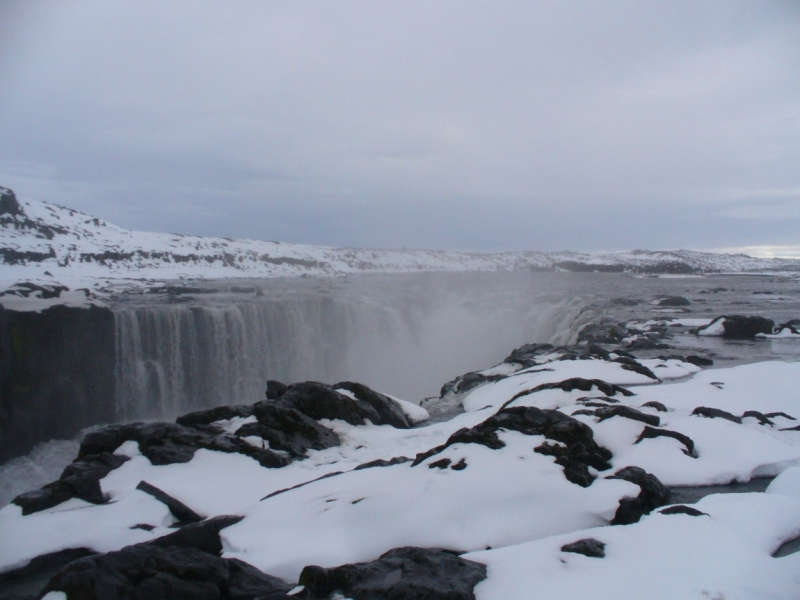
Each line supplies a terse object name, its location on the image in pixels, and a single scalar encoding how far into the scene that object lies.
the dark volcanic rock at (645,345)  18.73
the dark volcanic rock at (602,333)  20.97
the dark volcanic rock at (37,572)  5.30
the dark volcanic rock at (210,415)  9.60
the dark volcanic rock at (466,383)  14.51
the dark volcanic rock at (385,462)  7.09
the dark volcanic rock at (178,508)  6.31
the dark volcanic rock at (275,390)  10.91
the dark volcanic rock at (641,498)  4.96
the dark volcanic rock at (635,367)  12.51
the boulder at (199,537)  5.02
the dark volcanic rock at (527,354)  15.51
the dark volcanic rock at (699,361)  14.88
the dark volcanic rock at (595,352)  14.70
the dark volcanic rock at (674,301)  37.31
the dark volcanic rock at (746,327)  21.47
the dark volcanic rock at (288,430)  8.56
